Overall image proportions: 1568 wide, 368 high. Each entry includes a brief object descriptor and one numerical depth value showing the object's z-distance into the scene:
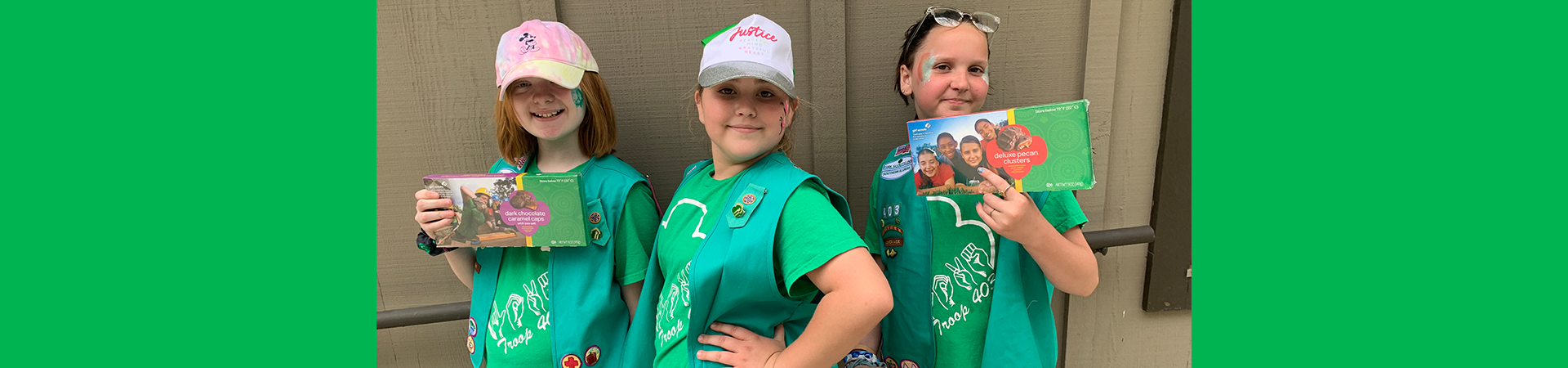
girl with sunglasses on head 1.56
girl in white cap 1.21
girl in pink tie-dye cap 1.55
